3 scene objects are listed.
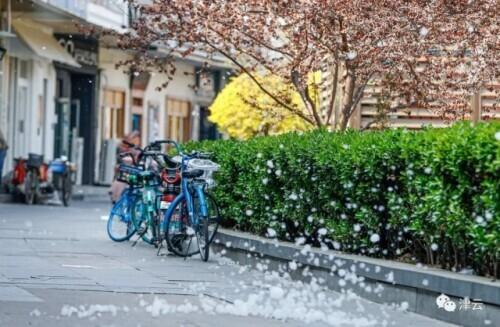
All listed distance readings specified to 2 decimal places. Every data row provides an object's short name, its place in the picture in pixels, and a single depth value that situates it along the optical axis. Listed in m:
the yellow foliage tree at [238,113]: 35.47
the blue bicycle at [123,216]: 19.48
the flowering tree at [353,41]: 17.72
